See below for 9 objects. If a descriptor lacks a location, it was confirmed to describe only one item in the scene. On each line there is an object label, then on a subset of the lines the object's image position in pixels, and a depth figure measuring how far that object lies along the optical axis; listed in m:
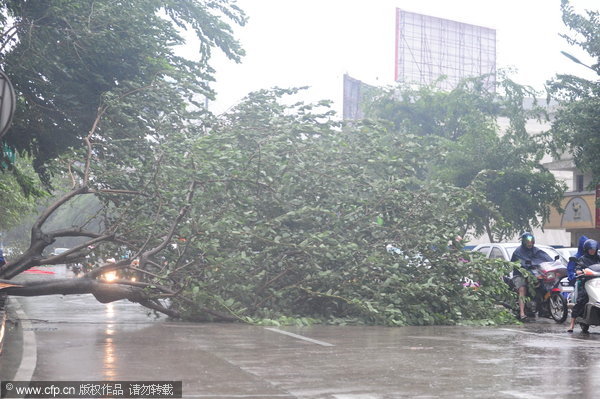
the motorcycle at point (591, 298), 12.92
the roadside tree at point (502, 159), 38.88
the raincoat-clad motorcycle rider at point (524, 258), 16.44
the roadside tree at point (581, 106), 24.52
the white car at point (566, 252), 21.62
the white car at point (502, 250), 20.89
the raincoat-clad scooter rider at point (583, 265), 13.43
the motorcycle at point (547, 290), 16.34
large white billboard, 87.62
